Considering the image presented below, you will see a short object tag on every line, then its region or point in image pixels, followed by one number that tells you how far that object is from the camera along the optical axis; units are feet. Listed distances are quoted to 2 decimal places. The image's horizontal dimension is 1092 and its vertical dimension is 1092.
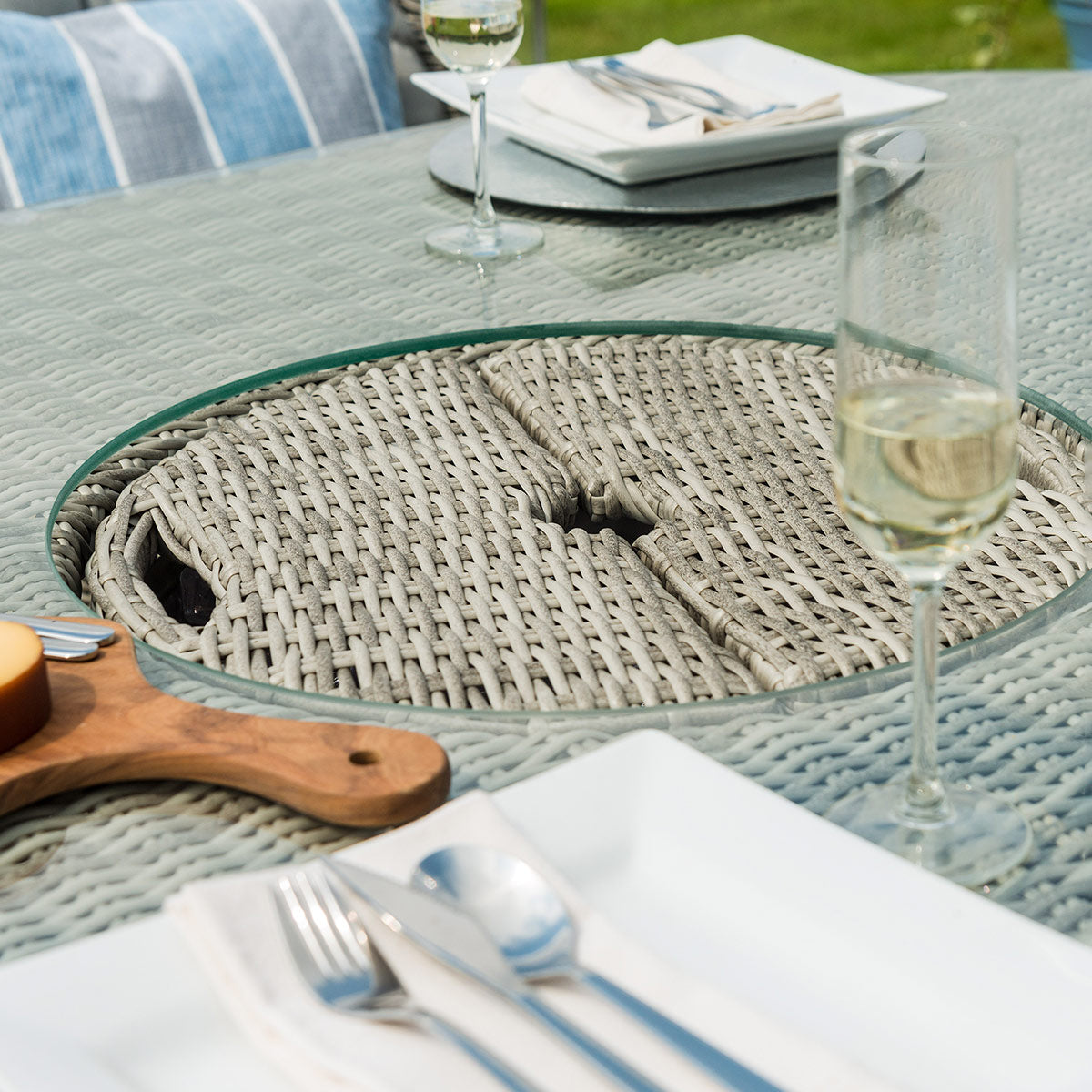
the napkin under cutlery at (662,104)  5.52
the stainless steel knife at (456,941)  2.67
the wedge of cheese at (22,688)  3.13
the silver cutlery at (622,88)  5.57
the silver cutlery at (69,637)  3.32
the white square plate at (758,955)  2.73
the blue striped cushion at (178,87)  8.75
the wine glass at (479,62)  5.15
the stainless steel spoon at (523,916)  2.70
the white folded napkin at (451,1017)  2.66
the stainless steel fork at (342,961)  2.69
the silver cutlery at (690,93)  5.66
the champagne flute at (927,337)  2.86
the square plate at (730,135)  5.58
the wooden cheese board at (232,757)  3.07
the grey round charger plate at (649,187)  5.50
